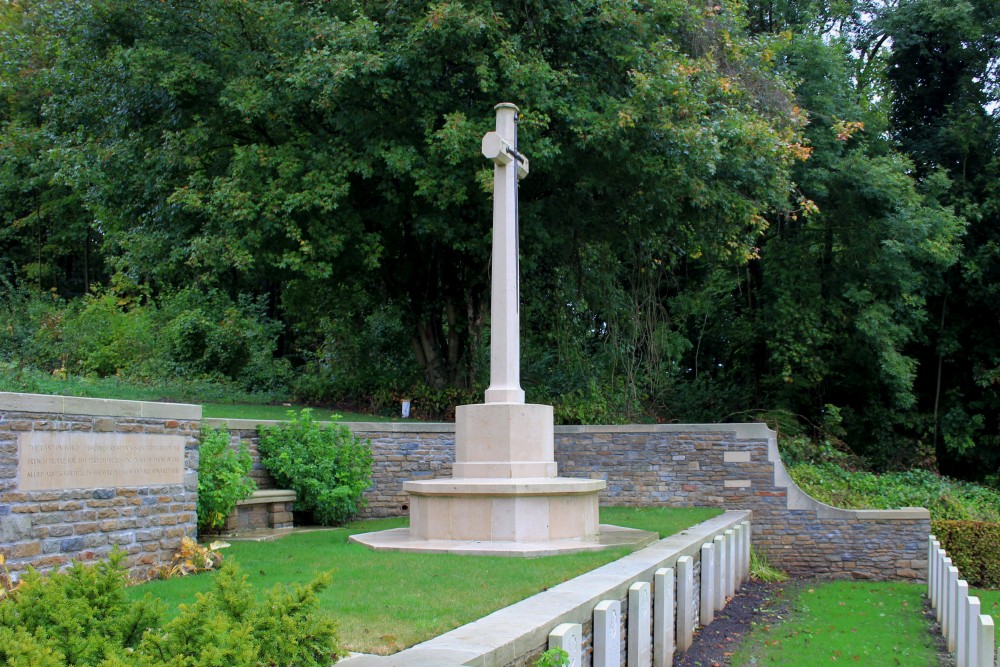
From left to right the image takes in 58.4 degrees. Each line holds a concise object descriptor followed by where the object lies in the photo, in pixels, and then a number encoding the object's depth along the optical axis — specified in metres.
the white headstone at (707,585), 9.07
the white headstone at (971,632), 6.87
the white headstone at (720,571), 9.63
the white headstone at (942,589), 9.40
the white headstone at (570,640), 4.82
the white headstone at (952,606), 8.37
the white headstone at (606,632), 5.62
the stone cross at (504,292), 9.74
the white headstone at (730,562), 10.44
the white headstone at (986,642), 6.70
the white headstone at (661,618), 7.03
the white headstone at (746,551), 12.30
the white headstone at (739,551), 11.49
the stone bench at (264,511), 10.01
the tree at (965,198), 20.66
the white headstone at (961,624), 7.38
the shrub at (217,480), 8.72
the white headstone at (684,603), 7.97
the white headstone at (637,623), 6.28
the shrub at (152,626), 3.06
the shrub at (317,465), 11.02
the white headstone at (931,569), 10.84
